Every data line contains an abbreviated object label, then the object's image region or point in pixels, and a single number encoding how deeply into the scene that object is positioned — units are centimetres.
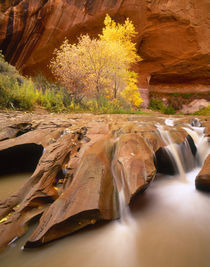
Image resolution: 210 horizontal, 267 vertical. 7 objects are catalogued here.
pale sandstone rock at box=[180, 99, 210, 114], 1427
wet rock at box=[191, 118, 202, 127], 384
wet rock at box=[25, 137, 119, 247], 136
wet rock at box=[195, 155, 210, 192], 201
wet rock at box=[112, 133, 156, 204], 176
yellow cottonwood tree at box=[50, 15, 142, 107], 762
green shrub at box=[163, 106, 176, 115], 1388
